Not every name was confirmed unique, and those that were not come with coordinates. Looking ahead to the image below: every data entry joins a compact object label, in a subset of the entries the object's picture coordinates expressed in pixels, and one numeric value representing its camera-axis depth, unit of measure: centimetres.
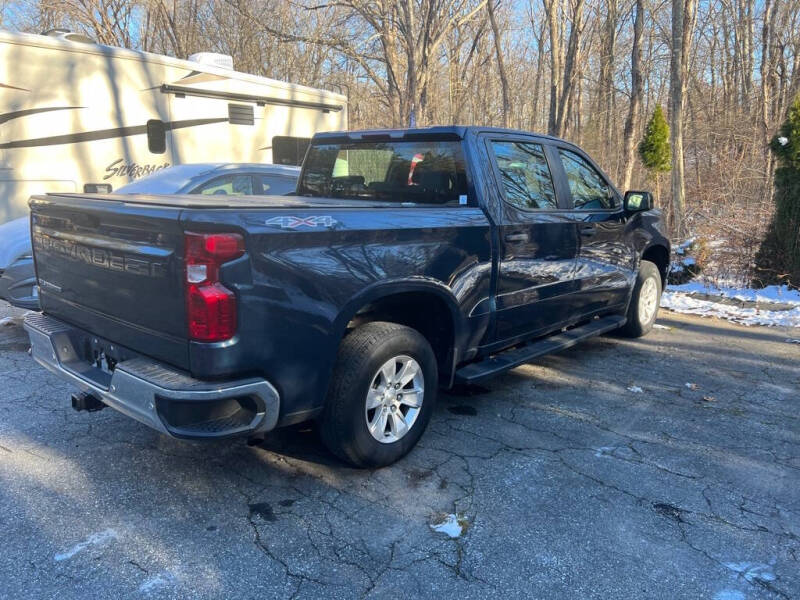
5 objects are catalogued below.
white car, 574
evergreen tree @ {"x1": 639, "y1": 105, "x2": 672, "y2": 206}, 1441
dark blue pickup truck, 270
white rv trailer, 802
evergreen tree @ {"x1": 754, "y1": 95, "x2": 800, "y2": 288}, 803
